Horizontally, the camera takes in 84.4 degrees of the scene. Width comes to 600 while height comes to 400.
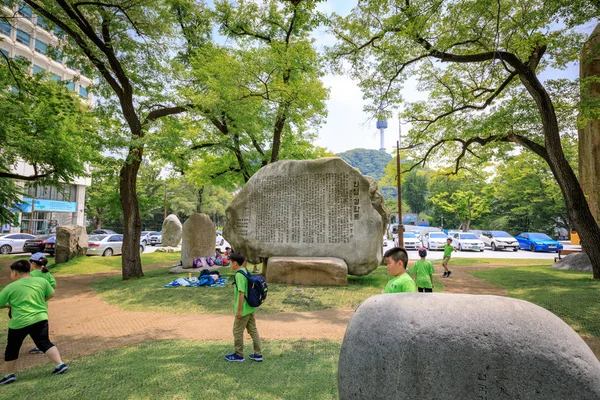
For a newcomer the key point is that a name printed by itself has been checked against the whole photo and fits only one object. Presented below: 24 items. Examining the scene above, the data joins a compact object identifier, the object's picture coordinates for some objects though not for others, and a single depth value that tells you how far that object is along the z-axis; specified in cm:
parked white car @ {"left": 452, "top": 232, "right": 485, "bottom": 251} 2606
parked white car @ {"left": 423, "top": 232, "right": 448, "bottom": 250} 2719
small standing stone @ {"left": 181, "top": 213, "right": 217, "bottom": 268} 1394
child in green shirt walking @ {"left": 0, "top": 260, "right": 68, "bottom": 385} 416
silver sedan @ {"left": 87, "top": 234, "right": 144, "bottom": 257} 1986
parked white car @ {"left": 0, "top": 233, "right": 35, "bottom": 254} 2201
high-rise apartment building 3128
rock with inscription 1025
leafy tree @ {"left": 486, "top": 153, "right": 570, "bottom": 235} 2844
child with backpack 452
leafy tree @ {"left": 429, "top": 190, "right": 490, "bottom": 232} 3928
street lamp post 1563
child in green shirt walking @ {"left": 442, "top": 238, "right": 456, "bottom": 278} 1282
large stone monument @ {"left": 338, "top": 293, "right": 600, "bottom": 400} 212
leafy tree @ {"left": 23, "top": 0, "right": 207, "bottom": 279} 1070
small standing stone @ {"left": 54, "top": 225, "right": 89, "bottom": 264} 1645
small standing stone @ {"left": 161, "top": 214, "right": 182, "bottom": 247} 2569
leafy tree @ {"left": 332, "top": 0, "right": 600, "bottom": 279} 866
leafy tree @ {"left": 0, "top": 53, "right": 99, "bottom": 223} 1011
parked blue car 2500
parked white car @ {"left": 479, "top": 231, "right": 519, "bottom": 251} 2677
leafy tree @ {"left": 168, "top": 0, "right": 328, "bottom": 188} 1230
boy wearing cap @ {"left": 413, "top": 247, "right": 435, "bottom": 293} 738
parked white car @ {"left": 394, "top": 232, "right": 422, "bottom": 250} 2716
